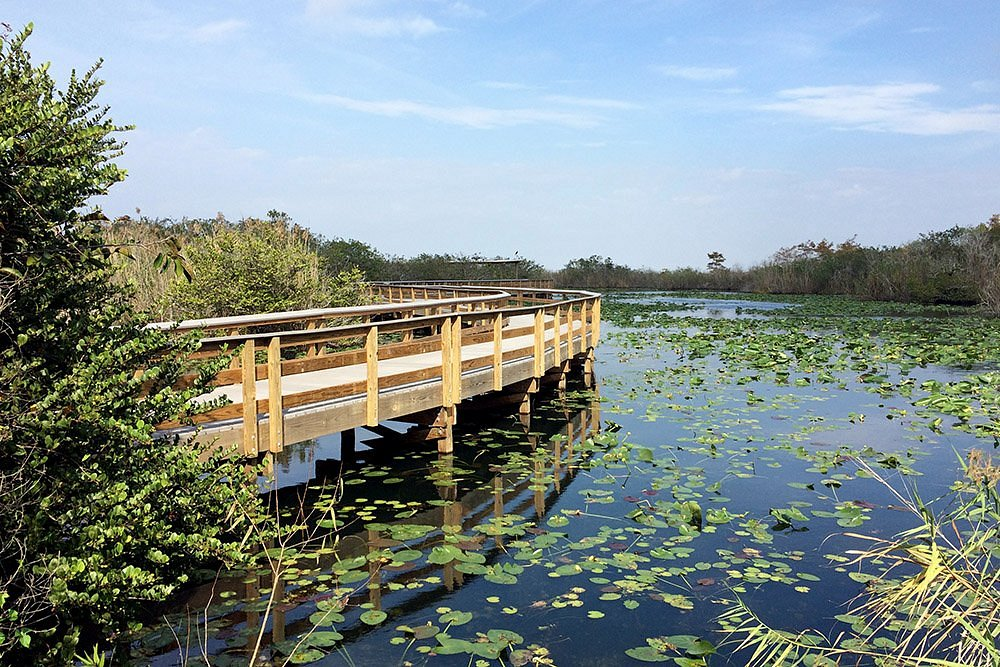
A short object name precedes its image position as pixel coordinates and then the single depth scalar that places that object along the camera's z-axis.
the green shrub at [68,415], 3.20
